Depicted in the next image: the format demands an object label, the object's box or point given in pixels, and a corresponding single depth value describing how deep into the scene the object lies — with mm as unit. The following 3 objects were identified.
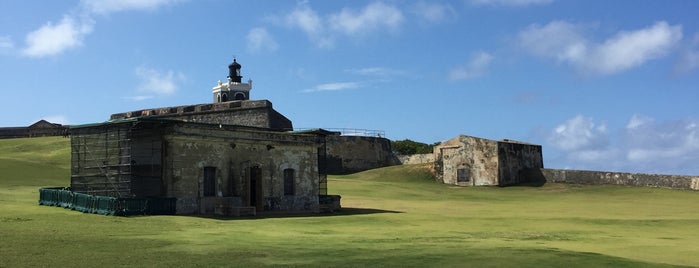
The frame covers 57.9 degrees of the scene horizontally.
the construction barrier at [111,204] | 24156
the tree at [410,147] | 85625
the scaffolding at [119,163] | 27656
